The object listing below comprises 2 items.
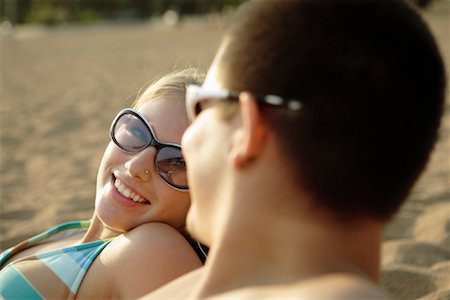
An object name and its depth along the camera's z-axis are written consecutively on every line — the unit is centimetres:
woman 205
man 120
